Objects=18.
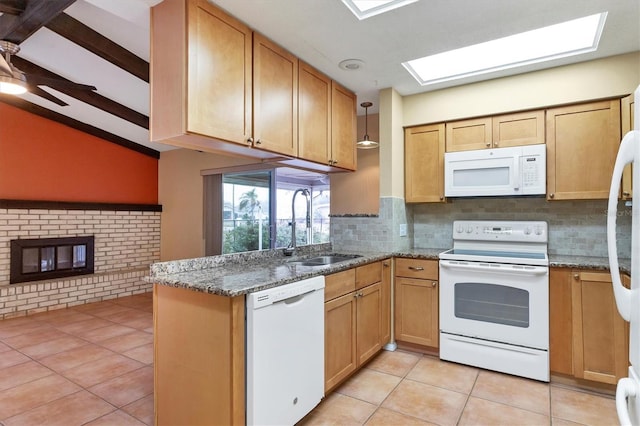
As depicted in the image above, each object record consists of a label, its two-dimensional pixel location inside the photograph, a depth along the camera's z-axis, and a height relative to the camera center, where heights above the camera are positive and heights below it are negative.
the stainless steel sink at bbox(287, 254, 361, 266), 2.72 -0.37
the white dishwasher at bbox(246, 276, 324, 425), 1.66 -0.71
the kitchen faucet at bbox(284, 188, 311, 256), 2.86 -0.10
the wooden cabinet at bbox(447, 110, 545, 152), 2.87 +0.72
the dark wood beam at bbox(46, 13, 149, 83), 2.83 +1.52
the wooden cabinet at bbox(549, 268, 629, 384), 2.32 -0.78
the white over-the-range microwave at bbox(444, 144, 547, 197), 2.81 +0.37
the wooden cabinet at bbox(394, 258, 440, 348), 2.95 -0.75
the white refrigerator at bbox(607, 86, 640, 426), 0.92 -0.25
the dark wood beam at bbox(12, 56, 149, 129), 3.77 +1.47
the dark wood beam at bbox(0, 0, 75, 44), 2.43 +1.47
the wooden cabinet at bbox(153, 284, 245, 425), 1.62 -0.70
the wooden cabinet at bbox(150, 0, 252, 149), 1.85 +0.79
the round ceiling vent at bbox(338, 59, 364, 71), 2.76 +1.22
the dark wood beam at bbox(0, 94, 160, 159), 4.57 +1.36
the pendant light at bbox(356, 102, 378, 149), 3.74 +0.78
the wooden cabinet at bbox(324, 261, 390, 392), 2.27 -0.77
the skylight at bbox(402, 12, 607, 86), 2.39 +1.25
